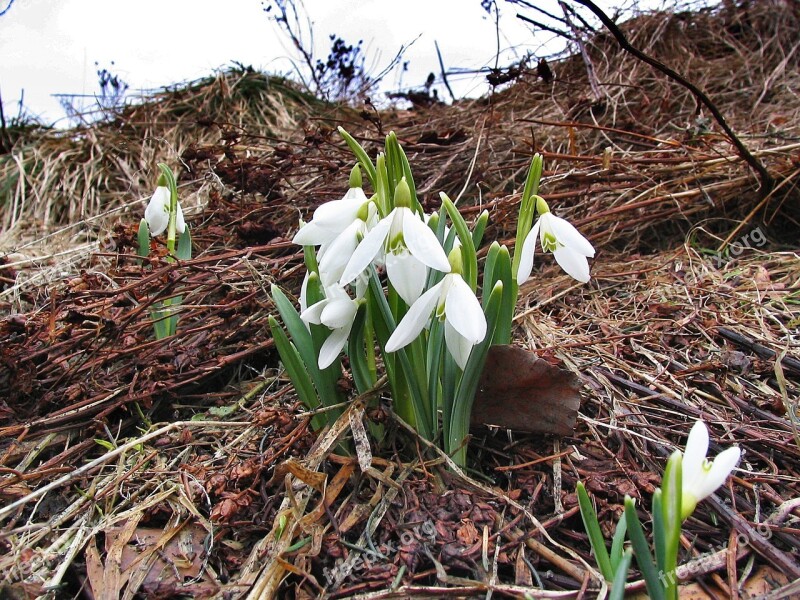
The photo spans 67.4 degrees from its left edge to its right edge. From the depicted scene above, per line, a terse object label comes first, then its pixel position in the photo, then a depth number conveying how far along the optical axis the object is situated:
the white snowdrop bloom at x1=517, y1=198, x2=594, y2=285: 0.18
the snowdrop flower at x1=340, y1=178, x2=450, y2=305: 0.15
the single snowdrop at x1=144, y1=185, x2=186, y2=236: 0.30
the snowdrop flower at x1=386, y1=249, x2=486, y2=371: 0.15
